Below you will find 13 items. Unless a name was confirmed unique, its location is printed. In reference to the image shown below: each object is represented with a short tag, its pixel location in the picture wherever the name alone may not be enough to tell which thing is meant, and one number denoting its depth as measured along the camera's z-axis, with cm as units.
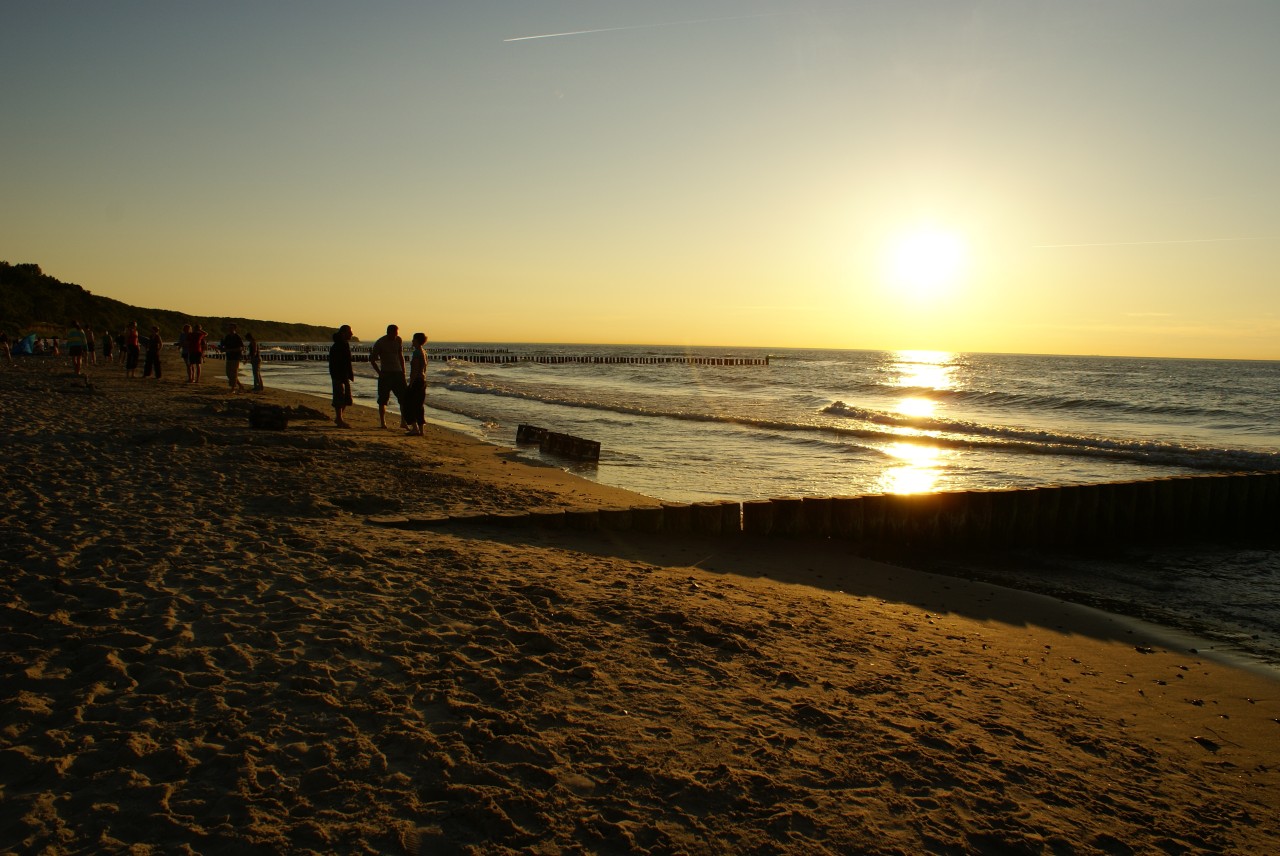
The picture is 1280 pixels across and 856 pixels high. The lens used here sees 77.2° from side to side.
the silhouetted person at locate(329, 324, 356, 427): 1579
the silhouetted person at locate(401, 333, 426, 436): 1532
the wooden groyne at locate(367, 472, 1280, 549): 858
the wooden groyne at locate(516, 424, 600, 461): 1571
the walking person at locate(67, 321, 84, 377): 2545
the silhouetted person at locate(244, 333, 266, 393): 2448
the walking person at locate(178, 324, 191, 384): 2599
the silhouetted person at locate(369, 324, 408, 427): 1515
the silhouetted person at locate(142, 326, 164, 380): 2691
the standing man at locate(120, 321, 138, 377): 2697
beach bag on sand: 1434
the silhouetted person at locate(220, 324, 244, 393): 2239
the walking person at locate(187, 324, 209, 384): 2555
